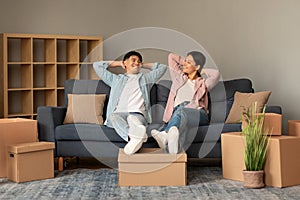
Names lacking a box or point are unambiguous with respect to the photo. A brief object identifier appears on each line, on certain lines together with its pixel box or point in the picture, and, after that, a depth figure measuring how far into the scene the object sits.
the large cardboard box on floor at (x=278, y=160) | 4.83
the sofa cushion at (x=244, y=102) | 5.68
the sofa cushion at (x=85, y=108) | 5.82
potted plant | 4.81
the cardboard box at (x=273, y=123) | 5.02
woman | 5.73
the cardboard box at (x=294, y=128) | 5.39
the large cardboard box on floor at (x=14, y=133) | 5.25
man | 5.49
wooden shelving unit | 6.66
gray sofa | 5.45
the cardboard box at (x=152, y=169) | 4.91
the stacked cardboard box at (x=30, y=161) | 5.07
